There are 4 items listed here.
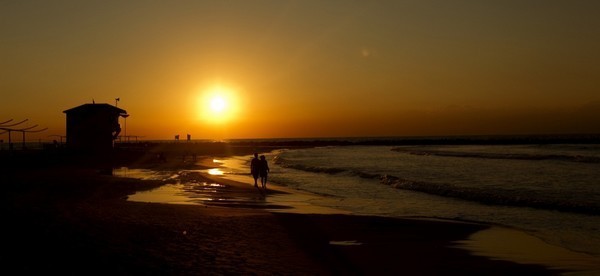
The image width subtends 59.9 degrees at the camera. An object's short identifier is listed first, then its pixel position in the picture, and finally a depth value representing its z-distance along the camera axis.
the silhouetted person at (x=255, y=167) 24.44
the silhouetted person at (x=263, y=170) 23.97
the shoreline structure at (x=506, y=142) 129.62
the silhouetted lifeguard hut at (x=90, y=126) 46.19
